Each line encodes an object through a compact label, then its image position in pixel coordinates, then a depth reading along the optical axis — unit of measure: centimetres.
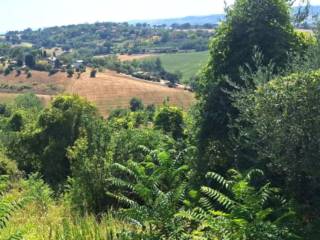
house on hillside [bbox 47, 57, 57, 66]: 13752
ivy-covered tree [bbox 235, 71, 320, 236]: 636
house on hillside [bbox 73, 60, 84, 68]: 13125
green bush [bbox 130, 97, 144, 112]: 9454
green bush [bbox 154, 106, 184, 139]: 2638
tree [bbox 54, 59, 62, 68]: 13212
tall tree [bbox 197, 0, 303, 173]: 959
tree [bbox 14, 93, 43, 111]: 7812
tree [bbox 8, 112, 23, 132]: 3719
